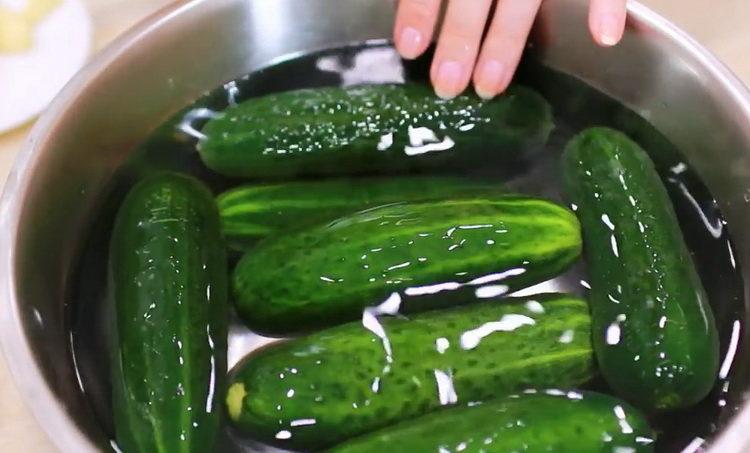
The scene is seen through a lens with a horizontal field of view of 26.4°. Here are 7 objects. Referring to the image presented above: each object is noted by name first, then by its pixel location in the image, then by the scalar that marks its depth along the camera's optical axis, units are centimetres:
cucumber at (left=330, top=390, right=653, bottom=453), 52
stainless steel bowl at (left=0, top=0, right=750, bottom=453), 55
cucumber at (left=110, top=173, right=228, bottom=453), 53
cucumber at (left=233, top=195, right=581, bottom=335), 55
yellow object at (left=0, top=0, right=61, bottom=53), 65
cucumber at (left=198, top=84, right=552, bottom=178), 60
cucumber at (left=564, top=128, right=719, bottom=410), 54
